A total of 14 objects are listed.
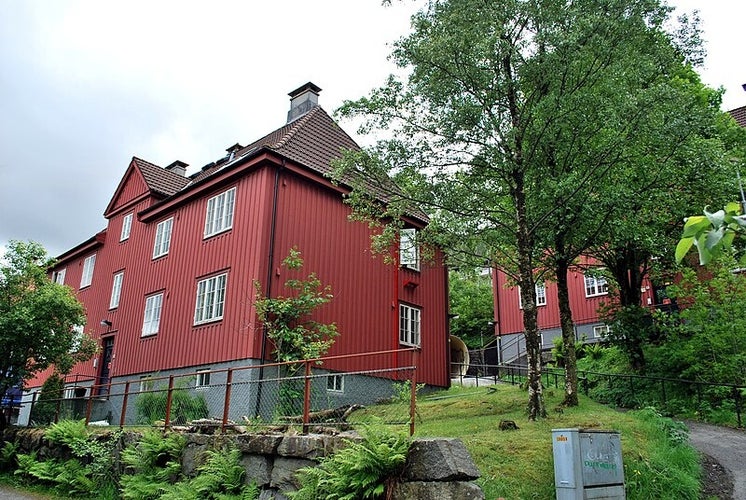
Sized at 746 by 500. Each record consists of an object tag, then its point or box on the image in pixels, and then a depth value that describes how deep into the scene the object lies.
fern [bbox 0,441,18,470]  14.55
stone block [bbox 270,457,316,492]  8.48
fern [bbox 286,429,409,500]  7.14
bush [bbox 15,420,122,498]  11.91
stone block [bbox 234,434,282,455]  8.98
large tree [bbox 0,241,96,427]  15.46
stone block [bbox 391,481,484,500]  6.83
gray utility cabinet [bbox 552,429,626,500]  7.26
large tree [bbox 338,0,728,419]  11.47
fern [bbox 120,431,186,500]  10.23
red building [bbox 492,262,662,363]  25.92
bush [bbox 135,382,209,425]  13.24
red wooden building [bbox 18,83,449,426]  15.75
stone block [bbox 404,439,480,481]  6.96
